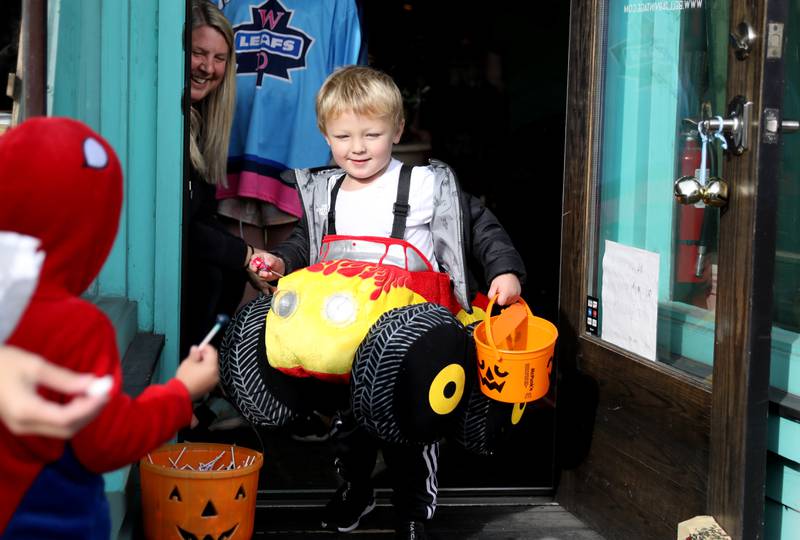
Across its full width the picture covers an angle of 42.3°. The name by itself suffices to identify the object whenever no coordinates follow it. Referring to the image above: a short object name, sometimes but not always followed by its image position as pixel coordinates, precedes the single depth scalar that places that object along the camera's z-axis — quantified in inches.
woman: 144.0
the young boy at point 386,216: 120.0
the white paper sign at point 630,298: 123.0
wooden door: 96.8
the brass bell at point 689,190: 101.0
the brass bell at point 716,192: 99.0
